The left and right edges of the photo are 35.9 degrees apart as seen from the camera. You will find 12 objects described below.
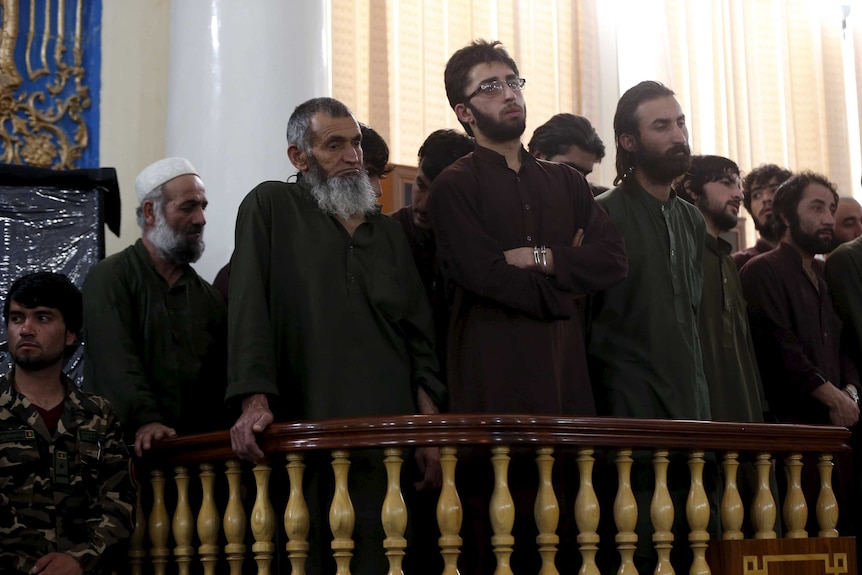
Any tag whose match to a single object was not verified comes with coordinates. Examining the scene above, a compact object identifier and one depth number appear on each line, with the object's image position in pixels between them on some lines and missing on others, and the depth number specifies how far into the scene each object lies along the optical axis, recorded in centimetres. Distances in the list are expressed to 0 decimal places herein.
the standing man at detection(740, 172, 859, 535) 525
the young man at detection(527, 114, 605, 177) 534
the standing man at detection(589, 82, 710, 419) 455
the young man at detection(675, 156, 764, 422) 486
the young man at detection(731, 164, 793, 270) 632
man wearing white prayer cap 437
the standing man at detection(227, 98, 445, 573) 408
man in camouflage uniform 393
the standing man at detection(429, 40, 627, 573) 418
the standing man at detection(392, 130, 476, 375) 473
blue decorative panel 651
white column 620
